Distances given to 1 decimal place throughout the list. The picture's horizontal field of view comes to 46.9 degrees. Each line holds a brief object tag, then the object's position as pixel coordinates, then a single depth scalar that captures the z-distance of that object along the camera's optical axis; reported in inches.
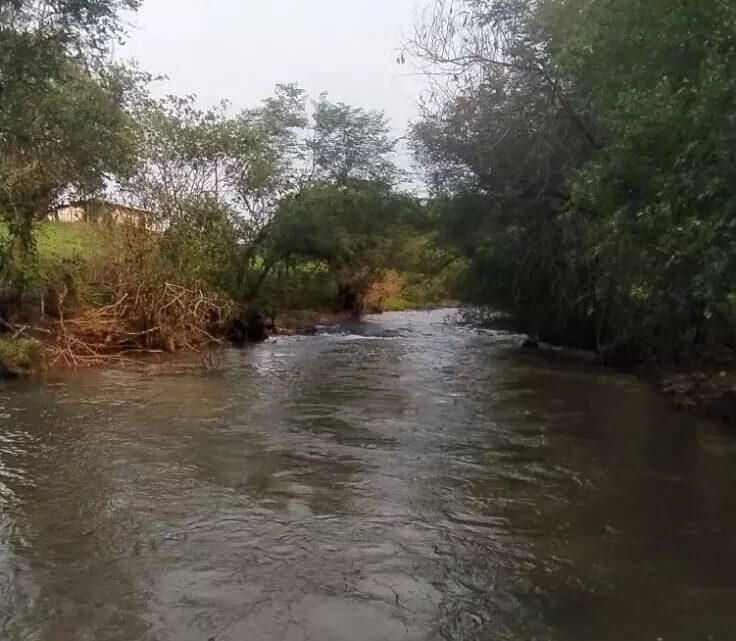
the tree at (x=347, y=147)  1391.5
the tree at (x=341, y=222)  1286.9
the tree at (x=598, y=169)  374.6
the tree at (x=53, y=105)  432.8
